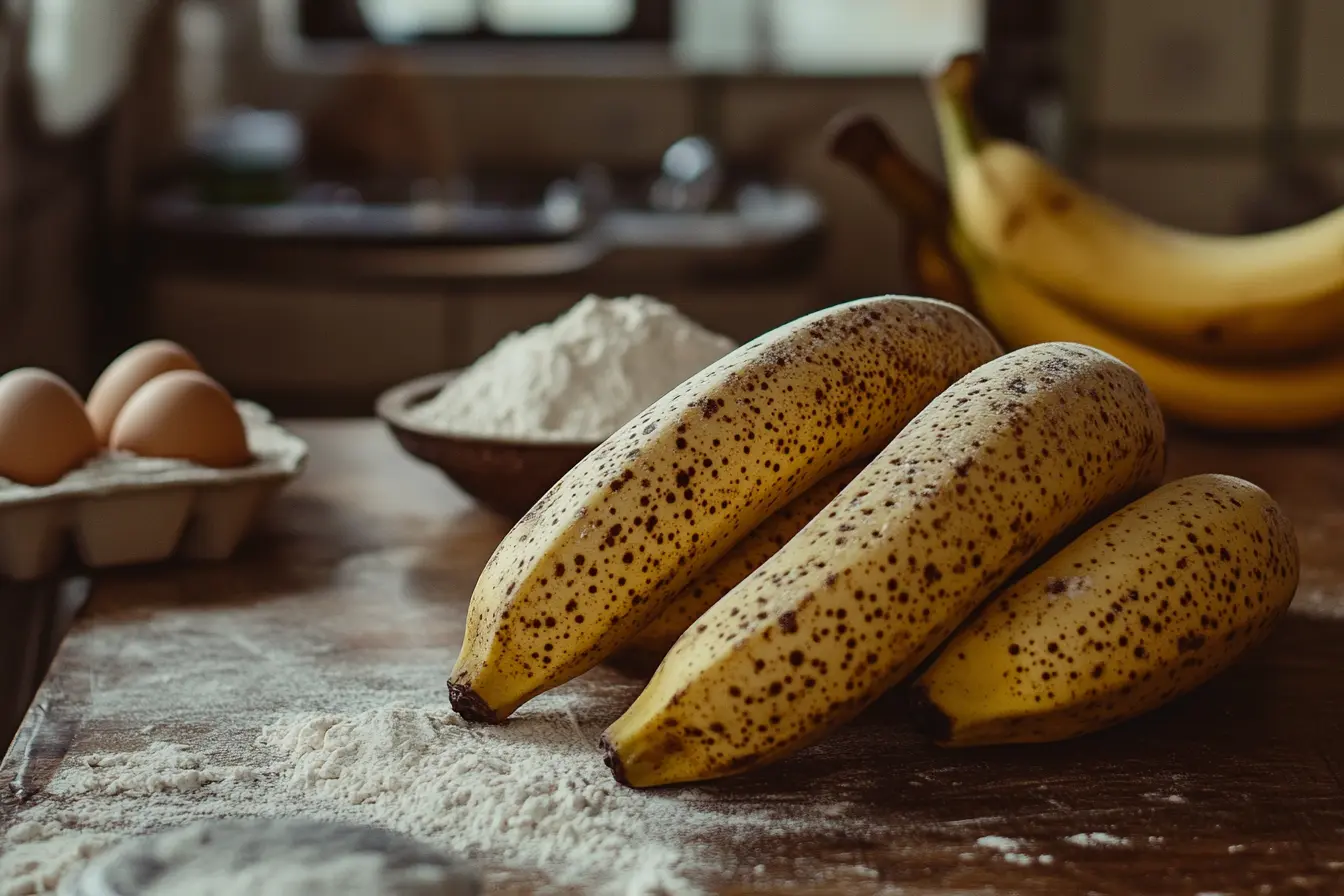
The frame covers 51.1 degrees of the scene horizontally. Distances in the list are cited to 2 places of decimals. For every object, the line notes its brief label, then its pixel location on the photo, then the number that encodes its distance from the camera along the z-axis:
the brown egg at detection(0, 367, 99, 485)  0.92
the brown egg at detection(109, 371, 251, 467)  0.96
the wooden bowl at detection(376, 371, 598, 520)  0.93
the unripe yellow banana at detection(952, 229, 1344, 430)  1.36
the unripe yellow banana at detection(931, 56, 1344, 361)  1.30
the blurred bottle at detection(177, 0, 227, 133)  3.48
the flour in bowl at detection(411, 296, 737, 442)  0.97
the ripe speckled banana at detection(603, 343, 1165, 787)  0.59
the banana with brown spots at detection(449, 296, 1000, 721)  0.65
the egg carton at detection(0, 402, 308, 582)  0.91
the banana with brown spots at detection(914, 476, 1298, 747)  0.62
